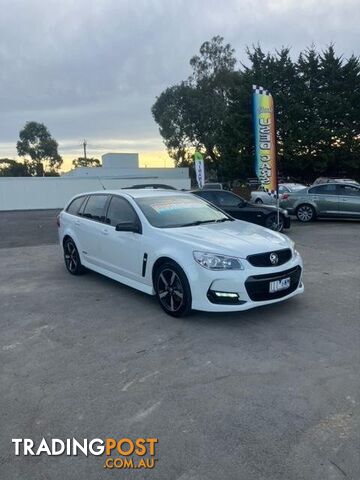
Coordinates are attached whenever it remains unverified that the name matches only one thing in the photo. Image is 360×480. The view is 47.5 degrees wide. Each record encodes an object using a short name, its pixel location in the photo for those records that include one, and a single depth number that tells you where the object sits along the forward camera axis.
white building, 42.16
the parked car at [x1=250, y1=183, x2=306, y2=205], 20.17
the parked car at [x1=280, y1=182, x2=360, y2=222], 14.73
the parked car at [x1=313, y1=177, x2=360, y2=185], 28.42
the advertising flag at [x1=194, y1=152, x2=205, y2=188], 24.44
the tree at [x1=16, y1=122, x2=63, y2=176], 71.12
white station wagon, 4.73
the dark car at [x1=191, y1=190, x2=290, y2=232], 12.19
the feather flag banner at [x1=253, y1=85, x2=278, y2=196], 12.10
